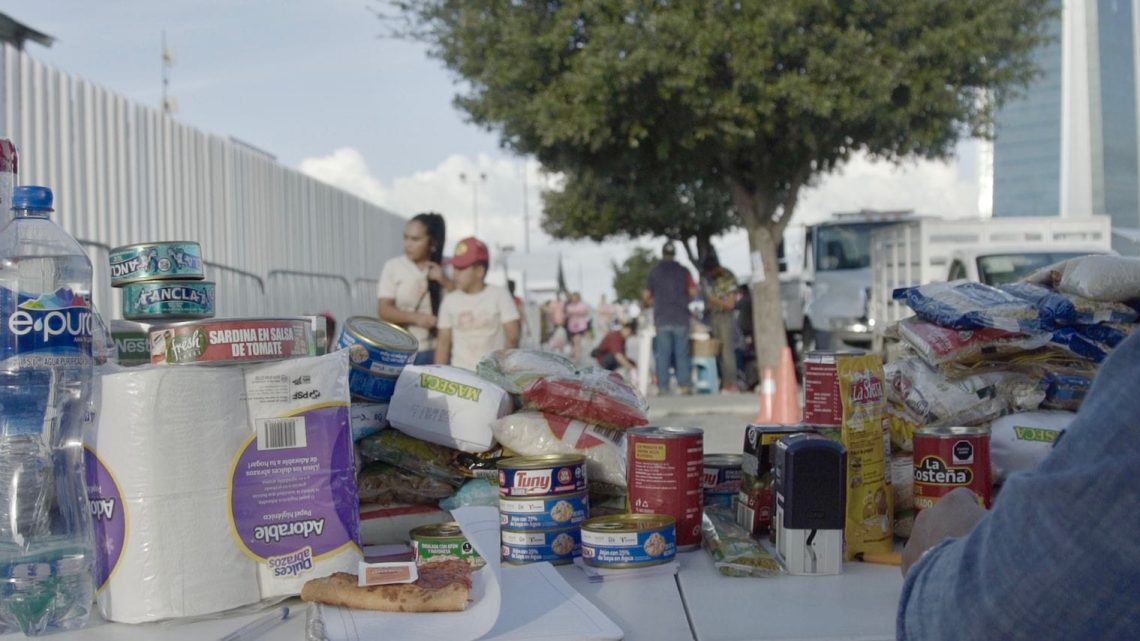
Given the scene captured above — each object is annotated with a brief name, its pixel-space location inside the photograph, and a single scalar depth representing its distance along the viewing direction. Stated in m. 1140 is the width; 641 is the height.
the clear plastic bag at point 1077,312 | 2.58
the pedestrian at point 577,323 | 26.56
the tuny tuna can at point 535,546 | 2.24
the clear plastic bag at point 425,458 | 2.62
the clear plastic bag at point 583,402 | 2.63
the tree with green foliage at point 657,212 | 25.66
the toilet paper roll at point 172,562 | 1.88
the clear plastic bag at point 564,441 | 2.58
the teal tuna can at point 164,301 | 2.26
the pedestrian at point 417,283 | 7.68
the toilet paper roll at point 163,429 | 1.85
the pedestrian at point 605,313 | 33.47
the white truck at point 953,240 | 14.02
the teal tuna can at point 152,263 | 2.26
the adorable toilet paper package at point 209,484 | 1.87
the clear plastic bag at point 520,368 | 2.78
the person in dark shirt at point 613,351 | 19.45
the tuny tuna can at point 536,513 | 2.23
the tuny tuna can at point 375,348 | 2.67
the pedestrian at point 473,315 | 7.34
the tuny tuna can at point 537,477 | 2.22
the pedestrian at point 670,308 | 14.74
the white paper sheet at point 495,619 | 1.76
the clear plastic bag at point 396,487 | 2.58
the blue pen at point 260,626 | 1.82
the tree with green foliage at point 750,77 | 14.01
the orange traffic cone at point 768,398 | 11.88
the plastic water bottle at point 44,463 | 1.87
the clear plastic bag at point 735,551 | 2.13
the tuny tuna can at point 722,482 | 2.72
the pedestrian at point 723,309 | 17.23
